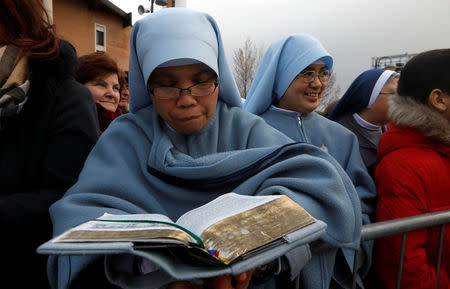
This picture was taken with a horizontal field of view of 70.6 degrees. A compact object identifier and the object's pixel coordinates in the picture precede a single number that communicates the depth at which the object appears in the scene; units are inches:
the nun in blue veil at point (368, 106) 107.7
